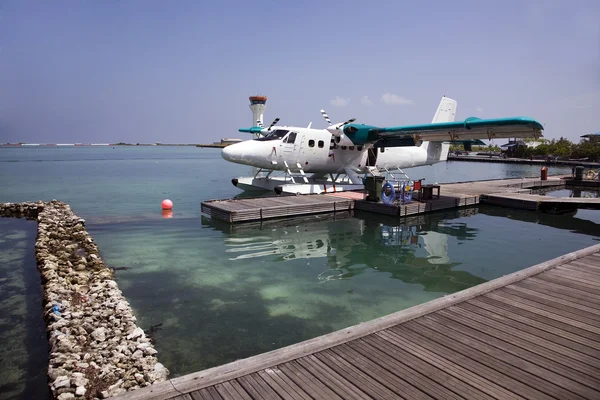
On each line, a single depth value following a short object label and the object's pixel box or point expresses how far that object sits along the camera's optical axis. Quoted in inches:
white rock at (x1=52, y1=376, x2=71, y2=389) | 149.5
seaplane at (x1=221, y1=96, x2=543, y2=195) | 656.4
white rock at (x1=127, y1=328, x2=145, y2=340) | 191.0
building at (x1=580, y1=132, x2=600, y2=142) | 2514.0
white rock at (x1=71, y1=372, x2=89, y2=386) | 151.4
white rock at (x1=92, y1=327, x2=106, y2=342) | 193.0
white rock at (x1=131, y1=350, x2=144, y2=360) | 175.2
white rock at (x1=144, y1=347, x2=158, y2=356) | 179.5
